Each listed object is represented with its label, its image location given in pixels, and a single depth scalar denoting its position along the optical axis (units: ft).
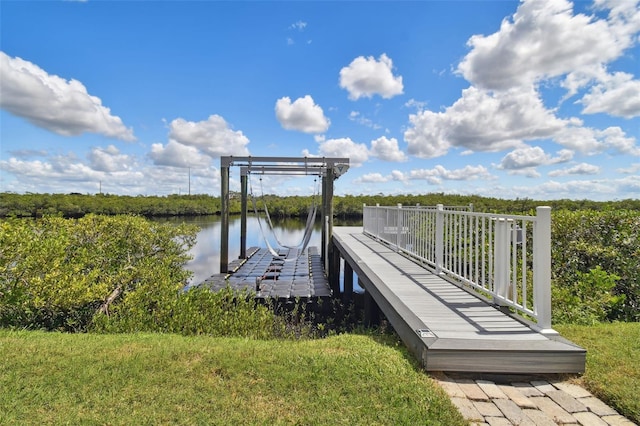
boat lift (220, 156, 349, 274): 25.25
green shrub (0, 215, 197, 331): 12.37
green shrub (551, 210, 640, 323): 12.02
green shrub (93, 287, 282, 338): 12.56
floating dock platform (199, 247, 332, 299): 20.45
